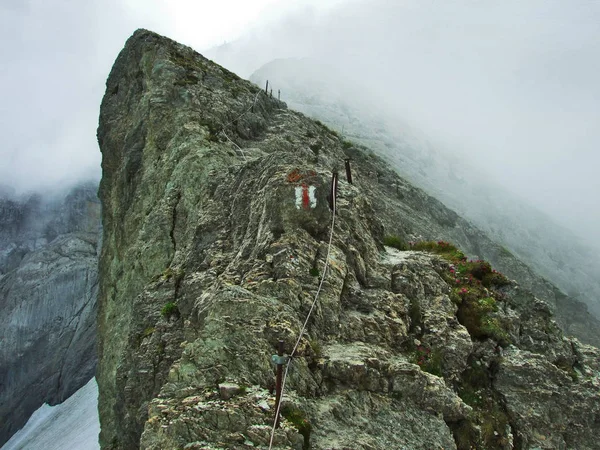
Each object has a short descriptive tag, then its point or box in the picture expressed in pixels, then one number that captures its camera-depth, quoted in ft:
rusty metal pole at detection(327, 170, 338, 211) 52.87
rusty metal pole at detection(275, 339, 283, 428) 31.73
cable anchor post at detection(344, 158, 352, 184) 67.33
